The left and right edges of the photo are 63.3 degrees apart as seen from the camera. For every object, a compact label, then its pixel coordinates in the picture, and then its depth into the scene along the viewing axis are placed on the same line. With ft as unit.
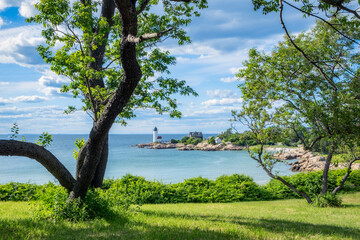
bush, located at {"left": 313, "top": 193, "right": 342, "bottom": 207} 39.68
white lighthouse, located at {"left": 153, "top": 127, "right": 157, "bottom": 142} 356.85
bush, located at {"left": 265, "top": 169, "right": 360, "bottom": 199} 51.35
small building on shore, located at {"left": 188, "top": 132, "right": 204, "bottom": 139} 374.22
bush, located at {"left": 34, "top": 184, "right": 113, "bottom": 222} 21.40
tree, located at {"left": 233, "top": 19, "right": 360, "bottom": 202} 35.81
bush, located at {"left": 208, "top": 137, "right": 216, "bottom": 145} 267.84
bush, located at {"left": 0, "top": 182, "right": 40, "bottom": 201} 41.70
